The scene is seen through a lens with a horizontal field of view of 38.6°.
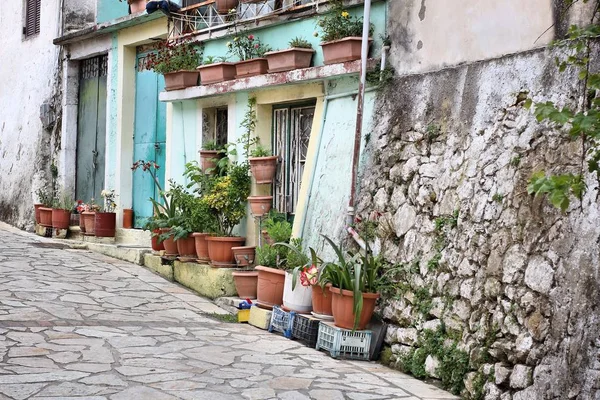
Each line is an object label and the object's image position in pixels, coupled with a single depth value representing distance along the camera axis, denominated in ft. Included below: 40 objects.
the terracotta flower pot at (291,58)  32.68
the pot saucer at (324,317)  27.68
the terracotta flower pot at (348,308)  25.94
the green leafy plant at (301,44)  32.94
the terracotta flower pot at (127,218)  46.14
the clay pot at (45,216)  49.39
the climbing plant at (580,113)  15.96
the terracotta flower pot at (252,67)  34.91
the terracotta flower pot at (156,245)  39.60
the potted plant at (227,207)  35.01
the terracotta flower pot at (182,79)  39.17
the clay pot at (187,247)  37.19
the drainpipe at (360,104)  28.81
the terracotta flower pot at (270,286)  30.68
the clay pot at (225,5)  37.09
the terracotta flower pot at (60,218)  48.65
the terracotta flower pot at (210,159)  37.58
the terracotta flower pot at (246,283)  33.14
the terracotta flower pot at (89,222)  45.91
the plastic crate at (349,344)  26.17
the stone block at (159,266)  38.52
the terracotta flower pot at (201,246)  35.91
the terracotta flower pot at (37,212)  50.56
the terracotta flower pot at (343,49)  29.94
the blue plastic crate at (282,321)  28.89
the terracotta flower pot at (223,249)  34.94
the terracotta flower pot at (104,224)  45.37
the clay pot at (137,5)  44.78
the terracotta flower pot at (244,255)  34.53
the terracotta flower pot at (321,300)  27.43
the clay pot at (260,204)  34.50
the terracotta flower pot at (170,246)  38.27
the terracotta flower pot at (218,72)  36.73
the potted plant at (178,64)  39.29
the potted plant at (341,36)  30.04
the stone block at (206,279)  34.42
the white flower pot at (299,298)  29.04
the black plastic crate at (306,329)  27.76
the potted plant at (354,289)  25.86
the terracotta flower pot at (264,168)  34.65
